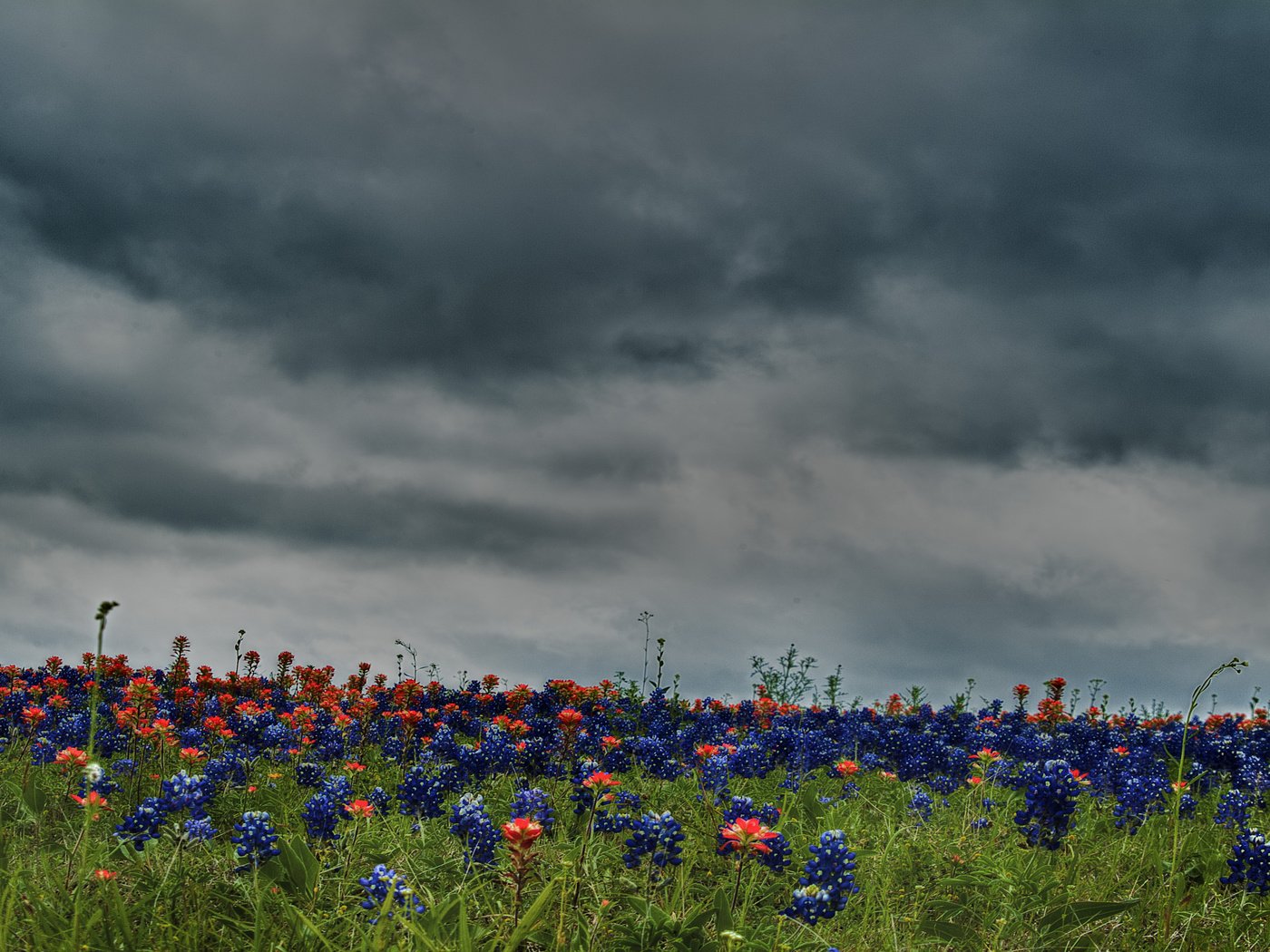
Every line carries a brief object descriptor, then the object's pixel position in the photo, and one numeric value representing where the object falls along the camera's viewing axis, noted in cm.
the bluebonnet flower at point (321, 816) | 594
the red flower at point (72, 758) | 594
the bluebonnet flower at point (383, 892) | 441
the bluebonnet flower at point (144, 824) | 530
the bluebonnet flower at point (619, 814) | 632
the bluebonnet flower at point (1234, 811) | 754
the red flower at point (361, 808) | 536
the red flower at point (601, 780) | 516
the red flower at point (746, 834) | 432
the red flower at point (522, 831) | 409
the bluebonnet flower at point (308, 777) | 842
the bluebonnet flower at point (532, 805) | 567
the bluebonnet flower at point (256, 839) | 499
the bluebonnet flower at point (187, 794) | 554
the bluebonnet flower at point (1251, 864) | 565
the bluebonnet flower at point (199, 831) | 528
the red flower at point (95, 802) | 404
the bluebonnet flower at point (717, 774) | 755
